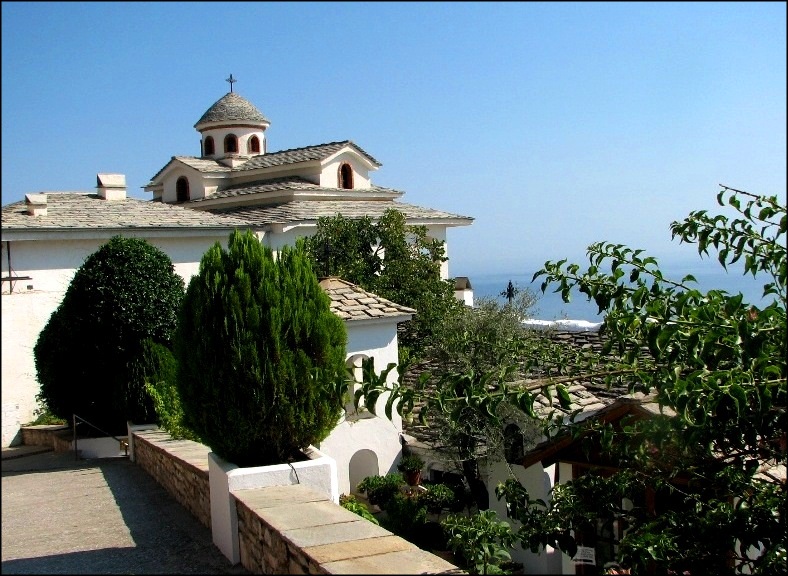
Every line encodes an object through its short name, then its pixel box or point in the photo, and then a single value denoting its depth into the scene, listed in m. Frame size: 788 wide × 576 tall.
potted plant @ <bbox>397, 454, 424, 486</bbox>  16.00
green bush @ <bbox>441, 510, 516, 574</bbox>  5.45
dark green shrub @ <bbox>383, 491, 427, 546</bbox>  13.58
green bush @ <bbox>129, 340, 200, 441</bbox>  10.43
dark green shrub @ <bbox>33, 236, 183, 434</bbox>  12.64
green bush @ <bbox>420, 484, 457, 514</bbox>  14.66
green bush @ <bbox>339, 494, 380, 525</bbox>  8.78
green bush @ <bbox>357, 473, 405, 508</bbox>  14.94
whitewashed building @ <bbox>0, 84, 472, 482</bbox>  15.68
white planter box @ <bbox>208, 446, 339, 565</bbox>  5.77
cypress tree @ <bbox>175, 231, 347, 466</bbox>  6.13
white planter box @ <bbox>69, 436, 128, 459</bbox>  12.71
